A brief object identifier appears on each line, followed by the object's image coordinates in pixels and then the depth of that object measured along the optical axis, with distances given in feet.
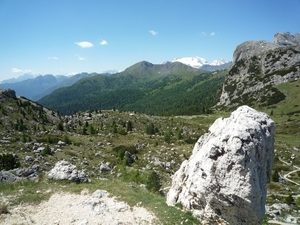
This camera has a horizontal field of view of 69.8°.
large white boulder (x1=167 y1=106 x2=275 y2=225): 60.29
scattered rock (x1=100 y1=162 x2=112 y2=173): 179.81
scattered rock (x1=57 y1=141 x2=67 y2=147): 222.07
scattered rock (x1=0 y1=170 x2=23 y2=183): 96.22
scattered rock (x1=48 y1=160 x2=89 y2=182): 95.68
